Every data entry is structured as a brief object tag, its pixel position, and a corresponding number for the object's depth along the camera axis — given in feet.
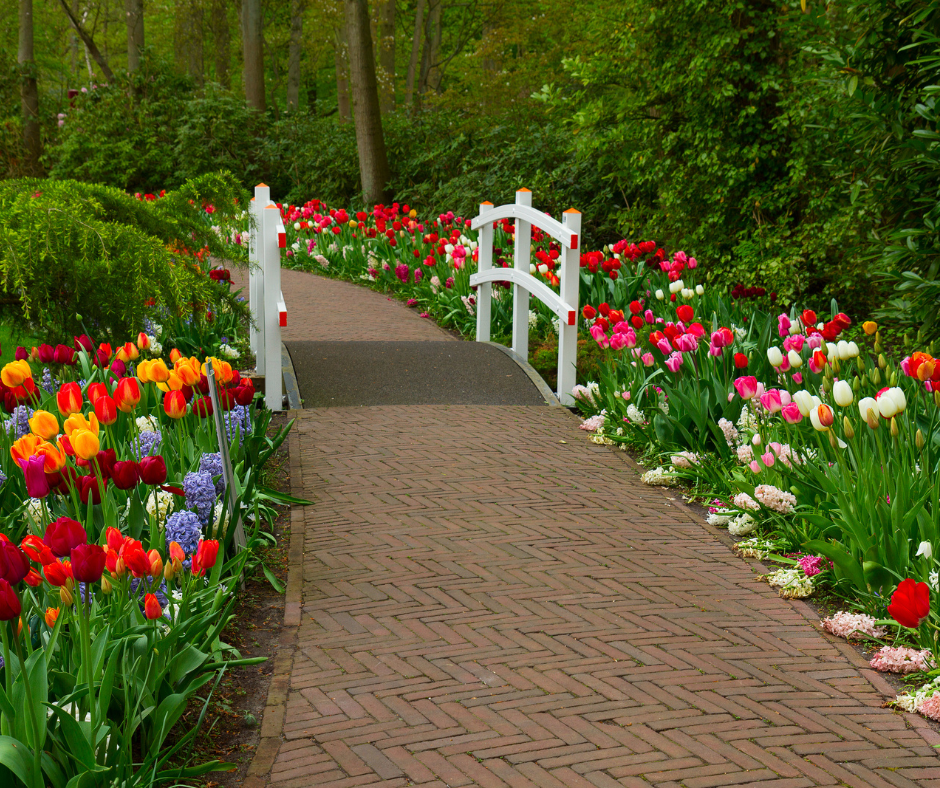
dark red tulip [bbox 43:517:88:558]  8.70
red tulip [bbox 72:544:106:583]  8.39
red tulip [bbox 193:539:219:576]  10.36
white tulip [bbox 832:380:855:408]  14.17
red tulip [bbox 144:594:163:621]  9.34
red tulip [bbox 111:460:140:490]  10.58
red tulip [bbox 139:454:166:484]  10.69
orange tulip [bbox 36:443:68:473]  10.40
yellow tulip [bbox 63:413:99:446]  10.93
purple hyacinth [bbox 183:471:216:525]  13.58
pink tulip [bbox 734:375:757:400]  17.16
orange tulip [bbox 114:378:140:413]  12.79
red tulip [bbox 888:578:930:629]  10.34
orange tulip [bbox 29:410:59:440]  11.52
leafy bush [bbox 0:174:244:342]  18.84
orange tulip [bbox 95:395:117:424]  12.19
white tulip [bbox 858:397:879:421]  13.76
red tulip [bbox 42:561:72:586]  8.45
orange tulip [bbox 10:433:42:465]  10.78
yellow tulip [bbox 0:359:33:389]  13.41
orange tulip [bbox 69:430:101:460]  10.66
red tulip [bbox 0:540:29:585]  7.87
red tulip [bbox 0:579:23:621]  7.58
